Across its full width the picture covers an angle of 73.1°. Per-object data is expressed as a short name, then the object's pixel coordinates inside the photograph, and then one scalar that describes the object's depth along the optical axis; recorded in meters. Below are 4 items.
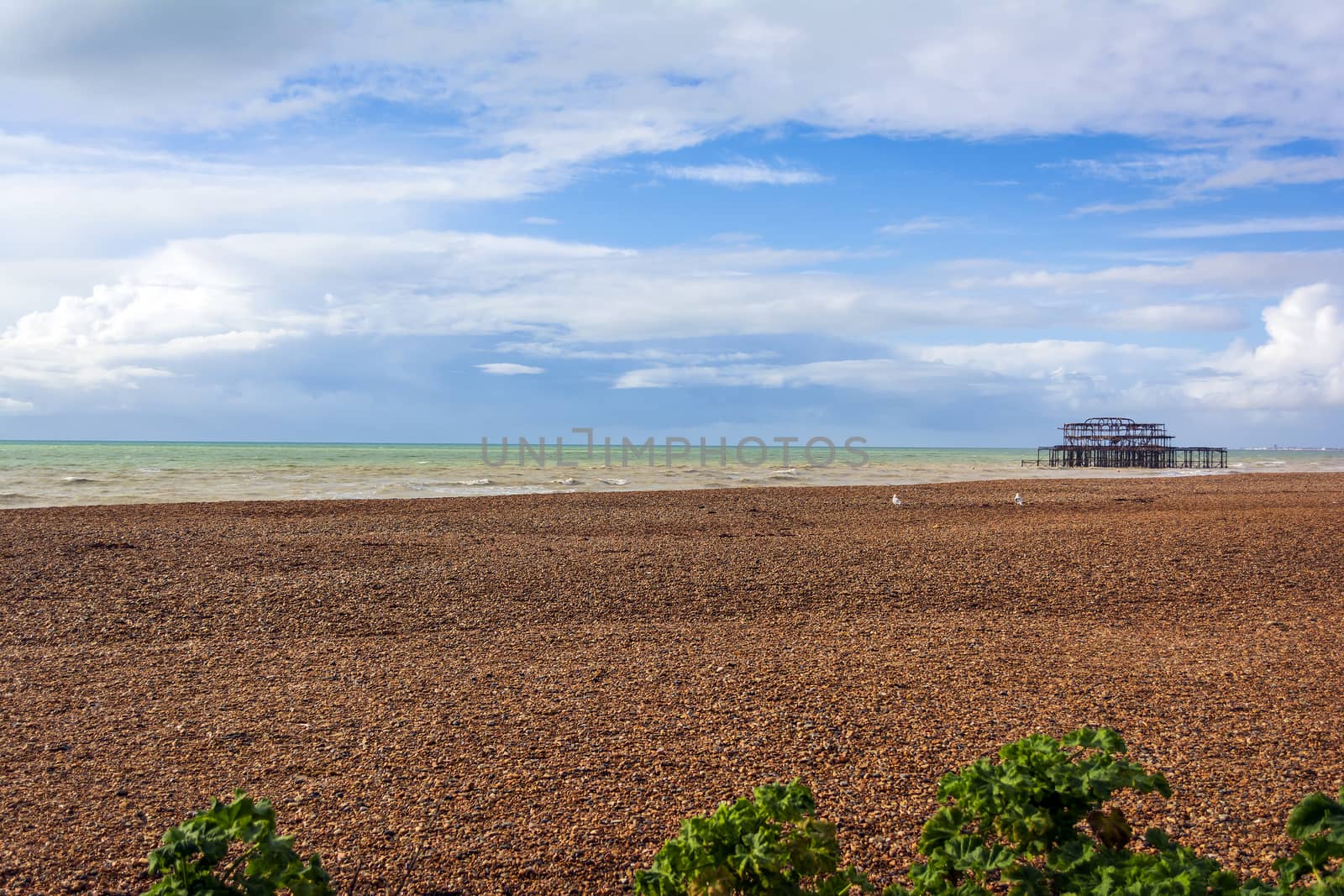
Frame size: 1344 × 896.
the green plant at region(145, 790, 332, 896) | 1.95
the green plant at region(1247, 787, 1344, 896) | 2.00
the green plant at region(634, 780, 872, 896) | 2.00
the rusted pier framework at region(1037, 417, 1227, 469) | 52.81
